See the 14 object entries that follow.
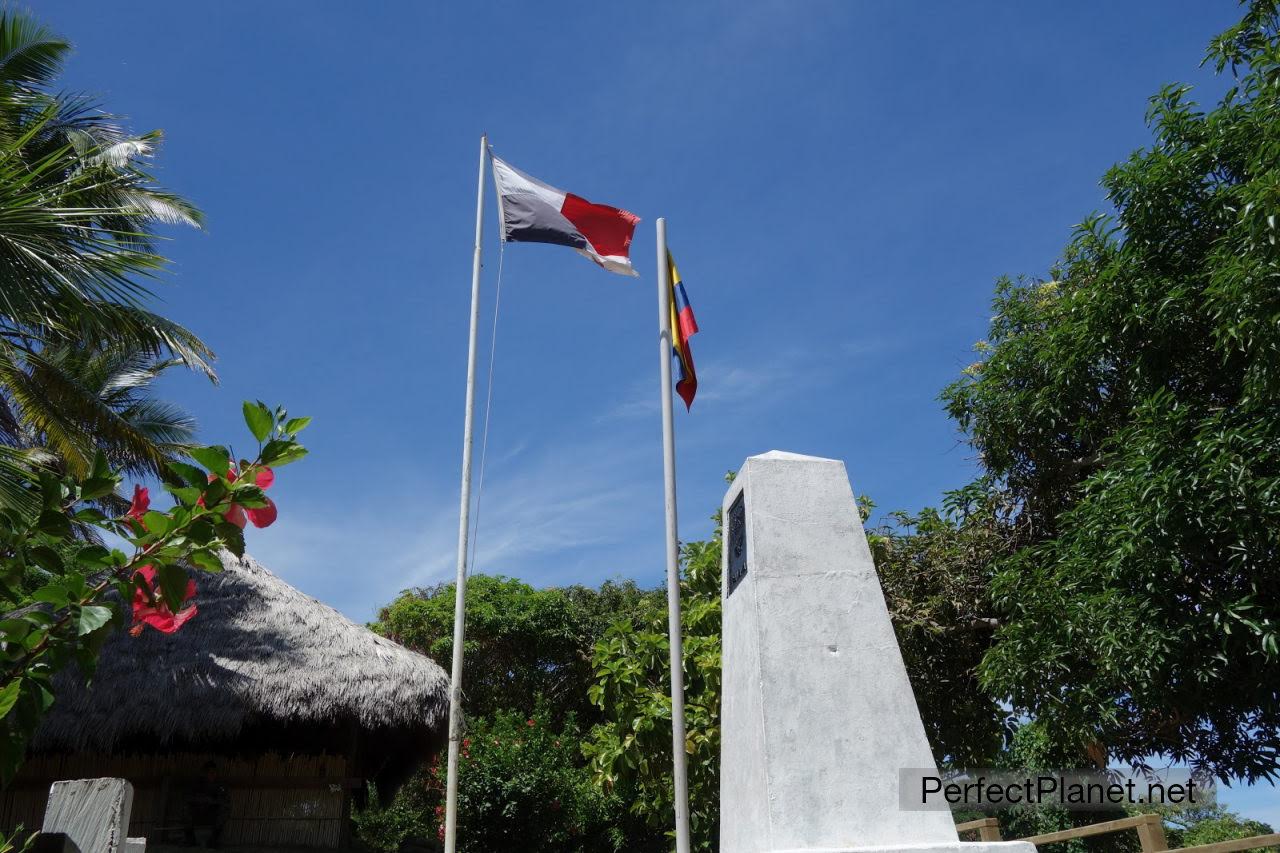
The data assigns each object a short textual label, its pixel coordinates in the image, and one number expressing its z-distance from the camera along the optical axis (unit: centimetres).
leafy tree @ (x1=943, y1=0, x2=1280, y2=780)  724
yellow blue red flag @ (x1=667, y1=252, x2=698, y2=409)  887
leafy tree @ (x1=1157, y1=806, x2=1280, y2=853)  2387
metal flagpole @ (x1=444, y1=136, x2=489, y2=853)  761
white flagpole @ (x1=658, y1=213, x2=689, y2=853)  680
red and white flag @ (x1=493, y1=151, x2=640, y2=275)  911
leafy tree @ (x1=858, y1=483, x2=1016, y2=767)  1129
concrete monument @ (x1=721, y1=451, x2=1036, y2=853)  420
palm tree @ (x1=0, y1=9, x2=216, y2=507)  635
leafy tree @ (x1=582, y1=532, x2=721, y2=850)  1110
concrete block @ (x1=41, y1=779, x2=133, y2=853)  177
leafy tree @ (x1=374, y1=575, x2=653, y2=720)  2064
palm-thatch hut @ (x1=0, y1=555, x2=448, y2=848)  1154
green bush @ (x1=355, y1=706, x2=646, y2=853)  1302
